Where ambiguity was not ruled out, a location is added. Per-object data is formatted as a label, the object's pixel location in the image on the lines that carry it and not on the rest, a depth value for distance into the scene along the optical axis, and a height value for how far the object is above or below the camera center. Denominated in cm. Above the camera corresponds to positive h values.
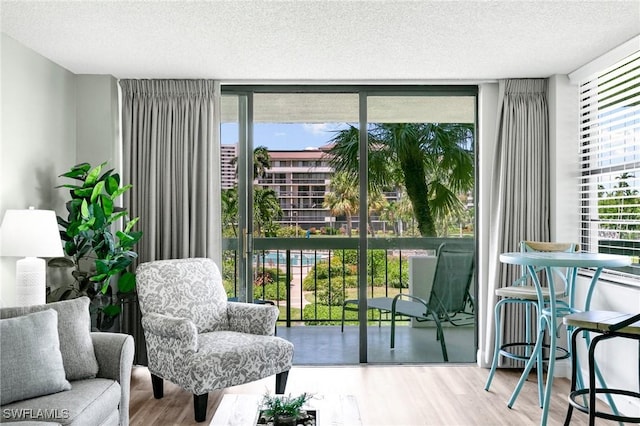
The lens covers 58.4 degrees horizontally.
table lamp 329 -17
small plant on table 241 -83
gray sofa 249 -73
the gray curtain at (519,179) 465 +30
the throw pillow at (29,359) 251 -65
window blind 375 +39
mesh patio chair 487 -72
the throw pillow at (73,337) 286 -62
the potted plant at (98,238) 389 -15
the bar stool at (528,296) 373 -55
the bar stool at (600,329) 265 -54
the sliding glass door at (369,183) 487 +28
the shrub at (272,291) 525 -70
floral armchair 347 -80
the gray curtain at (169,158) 467 +48
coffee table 253 -91
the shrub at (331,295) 514 -72
